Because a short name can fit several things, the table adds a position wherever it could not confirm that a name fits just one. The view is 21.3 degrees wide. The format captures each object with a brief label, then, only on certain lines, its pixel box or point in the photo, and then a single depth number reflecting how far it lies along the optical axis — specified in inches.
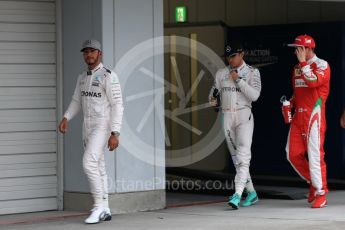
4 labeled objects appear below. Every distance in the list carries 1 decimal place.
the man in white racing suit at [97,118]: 371.9
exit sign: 615.5
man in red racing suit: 415.2
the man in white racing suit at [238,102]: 422.3
